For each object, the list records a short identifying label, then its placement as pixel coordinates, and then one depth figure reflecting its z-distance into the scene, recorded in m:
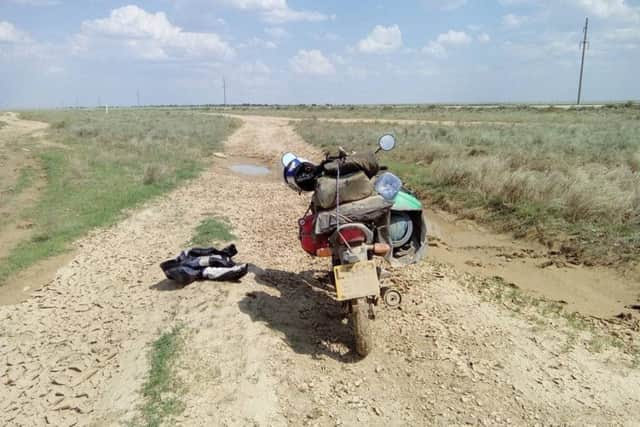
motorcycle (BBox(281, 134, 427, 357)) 3.76
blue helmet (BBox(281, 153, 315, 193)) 4.40
